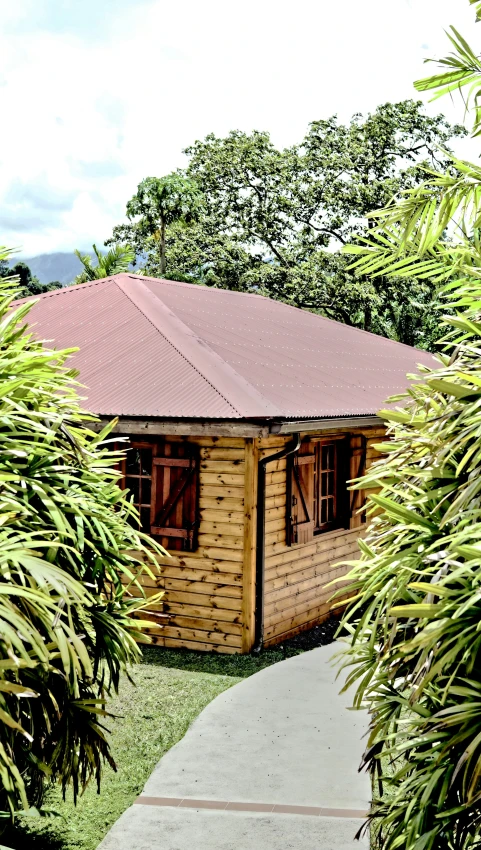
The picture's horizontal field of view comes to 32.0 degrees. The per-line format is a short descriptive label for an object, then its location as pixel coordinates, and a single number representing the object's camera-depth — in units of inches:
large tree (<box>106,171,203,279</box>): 1044.5
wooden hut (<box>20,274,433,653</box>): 382.3
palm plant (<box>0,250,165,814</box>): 120.1
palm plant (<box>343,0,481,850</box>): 107.7
